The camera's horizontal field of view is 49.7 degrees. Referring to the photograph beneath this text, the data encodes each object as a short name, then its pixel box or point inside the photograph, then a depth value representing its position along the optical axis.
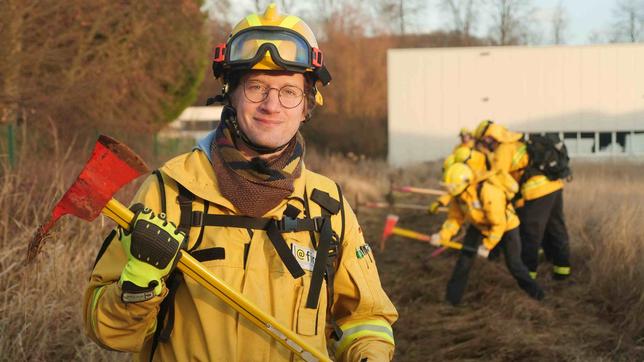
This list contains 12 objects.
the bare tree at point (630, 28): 41.31
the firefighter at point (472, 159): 7.77
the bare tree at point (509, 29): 41.31
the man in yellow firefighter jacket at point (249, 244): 2.01
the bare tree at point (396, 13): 40.03
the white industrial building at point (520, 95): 25.83
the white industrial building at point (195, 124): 20.16
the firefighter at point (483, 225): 6.71
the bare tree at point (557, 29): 44.47
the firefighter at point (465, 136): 10.40
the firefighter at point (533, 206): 7.76
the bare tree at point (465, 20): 42.62
